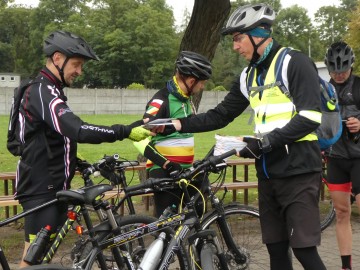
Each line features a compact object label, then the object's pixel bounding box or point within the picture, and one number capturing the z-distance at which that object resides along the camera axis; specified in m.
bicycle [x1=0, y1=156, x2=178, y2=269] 3.62
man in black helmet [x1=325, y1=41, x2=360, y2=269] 5.41
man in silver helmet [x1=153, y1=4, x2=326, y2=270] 3.60
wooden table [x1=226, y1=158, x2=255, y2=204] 8.23
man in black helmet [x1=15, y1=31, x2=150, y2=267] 3.79
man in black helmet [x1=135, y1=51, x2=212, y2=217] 5.02
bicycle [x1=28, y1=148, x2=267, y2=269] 3.76
